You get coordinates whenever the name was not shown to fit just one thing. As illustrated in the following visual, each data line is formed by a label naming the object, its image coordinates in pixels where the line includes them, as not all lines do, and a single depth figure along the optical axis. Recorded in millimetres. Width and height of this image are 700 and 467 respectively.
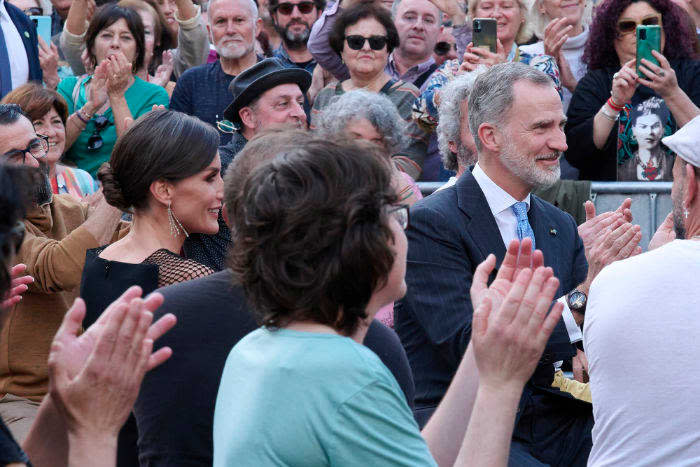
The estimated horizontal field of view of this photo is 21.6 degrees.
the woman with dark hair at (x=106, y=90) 12669
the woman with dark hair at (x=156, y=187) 6812
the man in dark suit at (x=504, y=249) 6890
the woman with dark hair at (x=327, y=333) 3569
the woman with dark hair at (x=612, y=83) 11820
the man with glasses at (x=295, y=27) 14155
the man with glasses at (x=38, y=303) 8132
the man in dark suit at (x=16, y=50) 13051
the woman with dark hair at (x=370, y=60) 12162
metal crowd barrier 11112
